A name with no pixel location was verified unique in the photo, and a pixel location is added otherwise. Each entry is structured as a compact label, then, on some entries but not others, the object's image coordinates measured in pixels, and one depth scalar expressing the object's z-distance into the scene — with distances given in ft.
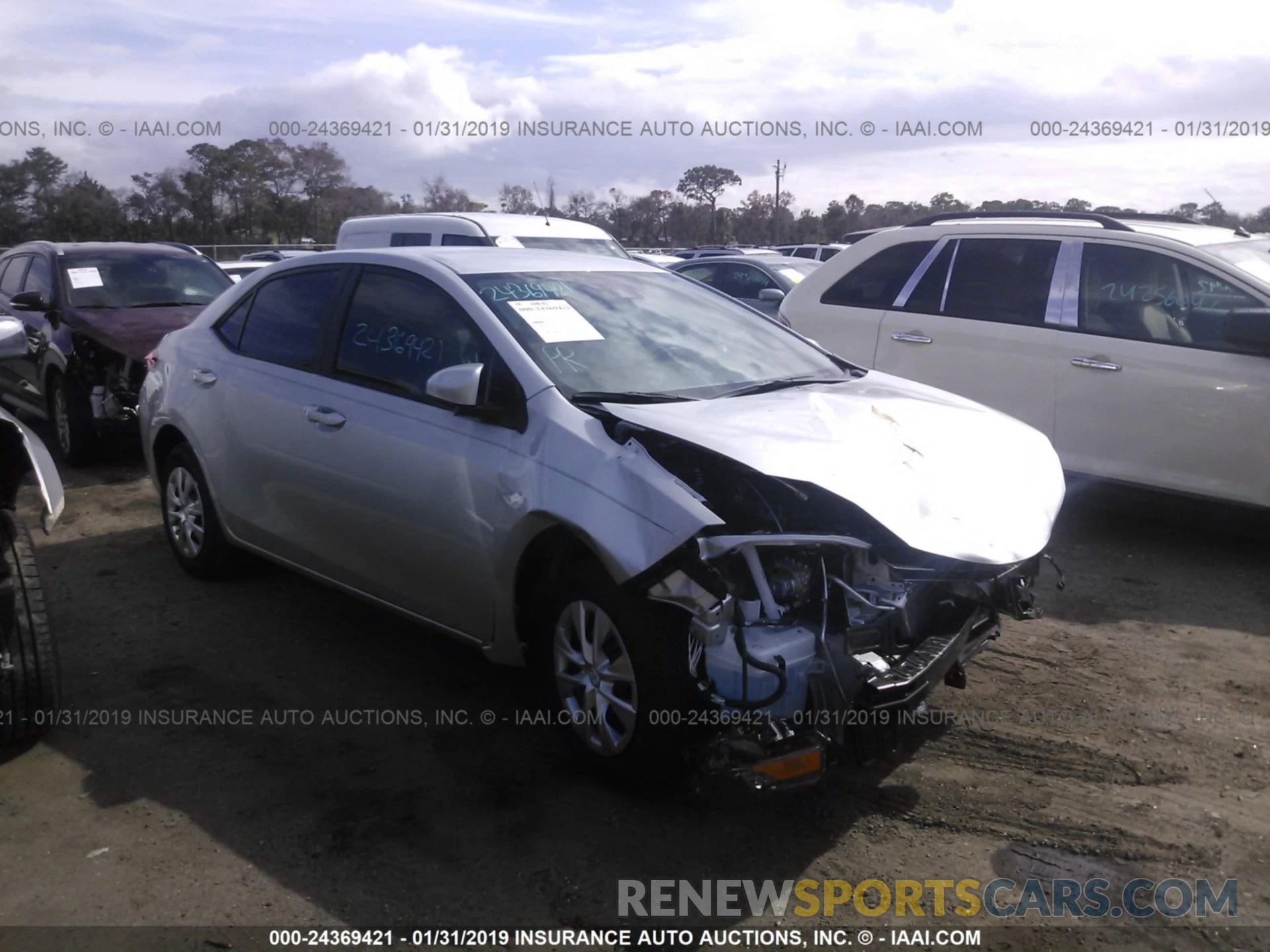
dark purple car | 26.91
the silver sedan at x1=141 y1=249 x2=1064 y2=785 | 10.53
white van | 31.83
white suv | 19.33
